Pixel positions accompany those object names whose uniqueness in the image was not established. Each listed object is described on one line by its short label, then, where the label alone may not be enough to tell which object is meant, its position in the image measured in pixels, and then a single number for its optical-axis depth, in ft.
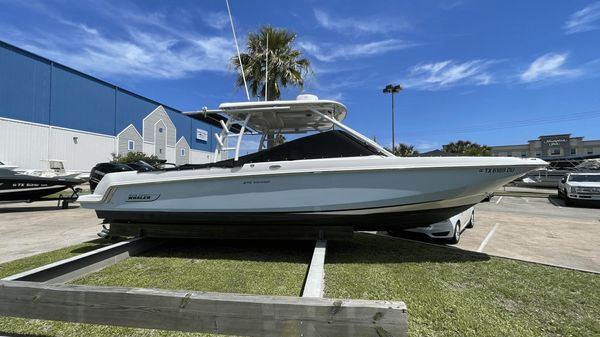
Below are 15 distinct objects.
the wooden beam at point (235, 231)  15.62
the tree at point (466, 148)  129.34
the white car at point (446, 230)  19.06
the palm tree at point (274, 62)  43.68
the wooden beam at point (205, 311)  6.71
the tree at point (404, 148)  129.60
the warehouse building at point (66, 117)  65.57
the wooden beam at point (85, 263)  11.08
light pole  93.10
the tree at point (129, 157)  86.28
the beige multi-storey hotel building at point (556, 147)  189.16
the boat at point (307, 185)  14.12
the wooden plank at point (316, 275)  9.64
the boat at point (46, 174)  39.51
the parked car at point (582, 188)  47.07
